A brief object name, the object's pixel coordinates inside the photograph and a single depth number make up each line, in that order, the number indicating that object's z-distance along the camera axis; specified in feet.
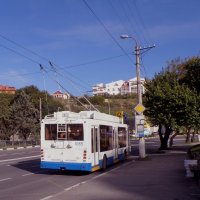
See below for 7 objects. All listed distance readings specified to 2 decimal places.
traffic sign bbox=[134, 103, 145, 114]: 92.28
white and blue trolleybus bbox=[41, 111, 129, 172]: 59.16
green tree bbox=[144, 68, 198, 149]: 102.58
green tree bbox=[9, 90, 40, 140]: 229.97
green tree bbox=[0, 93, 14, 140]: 227.40
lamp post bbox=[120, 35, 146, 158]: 90.74
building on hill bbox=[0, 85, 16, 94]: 534.69
